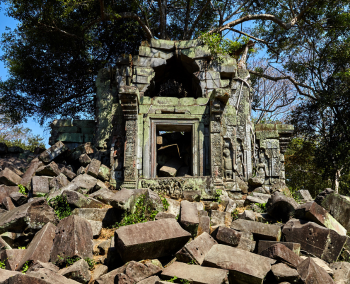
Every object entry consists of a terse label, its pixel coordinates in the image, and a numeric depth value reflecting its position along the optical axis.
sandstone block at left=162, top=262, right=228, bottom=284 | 3.60
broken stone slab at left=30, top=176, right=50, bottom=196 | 6.34
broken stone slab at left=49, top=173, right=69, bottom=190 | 6.70
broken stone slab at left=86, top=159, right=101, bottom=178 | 7.79
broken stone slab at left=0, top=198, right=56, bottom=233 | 4.75
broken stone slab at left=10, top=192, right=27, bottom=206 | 6.03
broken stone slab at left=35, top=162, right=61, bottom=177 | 7.45
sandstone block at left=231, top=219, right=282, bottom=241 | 4.81
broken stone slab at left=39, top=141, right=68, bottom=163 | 8.41
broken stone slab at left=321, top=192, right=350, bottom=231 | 5.49
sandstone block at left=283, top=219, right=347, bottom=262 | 4.62
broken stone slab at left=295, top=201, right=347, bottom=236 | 5.01
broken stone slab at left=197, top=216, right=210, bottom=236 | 4.90
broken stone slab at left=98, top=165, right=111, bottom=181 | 7.95
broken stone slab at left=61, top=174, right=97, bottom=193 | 6.51
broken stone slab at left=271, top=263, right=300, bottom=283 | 3.74
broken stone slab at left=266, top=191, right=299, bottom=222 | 5.51
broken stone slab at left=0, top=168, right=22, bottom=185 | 6.92
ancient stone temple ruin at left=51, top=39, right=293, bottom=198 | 7.77
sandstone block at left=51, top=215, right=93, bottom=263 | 4.14
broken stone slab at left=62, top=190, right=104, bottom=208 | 5.59
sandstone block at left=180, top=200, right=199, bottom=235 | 4.60
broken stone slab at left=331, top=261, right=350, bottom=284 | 4.12
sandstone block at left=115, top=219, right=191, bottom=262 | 4.01
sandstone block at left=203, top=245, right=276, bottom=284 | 3.76
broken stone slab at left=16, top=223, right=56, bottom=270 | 4.02
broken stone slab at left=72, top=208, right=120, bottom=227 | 5.38
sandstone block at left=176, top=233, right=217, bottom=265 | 4.12
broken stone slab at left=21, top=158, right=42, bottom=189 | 7.20
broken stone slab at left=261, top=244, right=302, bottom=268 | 4.08
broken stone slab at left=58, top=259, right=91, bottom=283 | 3.74
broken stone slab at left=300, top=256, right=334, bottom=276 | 4.22
